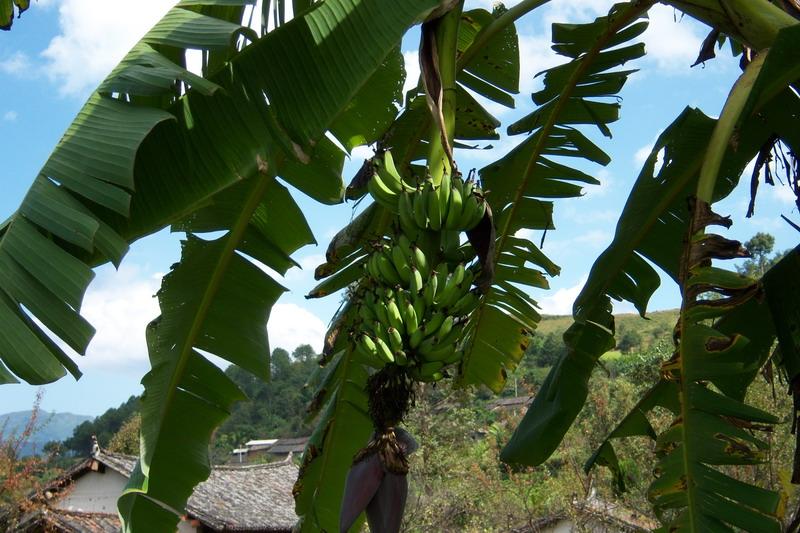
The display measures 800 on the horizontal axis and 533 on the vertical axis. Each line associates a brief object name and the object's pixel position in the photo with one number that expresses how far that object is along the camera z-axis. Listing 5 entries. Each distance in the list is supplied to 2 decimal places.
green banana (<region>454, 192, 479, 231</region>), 1.98
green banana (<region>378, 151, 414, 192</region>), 2.24
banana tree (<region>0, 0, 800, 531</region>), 1.95
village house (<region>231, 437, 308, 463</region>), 35.39
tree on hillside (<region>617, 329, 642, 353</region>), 52.46
